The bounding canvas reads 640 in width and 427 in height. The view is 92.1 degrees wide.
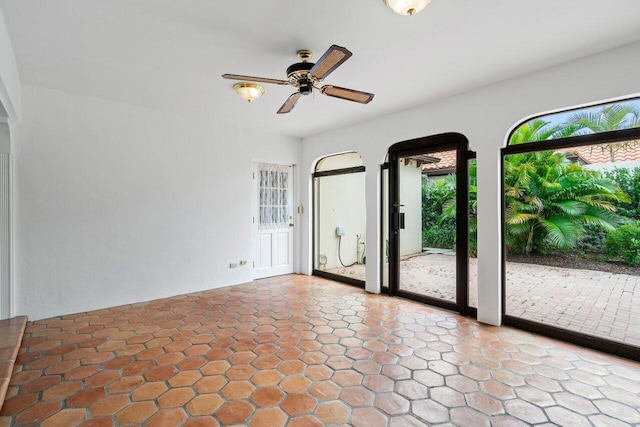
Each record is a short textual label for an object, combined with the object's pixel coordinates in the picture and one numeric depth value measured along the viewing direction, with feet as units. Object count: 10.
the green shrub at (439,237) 12.93
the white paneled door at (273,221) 18.17
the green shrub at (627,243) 10.28
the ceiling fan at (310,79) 7.64
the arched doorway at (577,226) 9.37
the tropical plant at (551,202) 11.35
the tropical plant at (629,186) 9.84
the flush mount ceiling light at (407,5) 6.35
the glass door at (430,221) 12.10
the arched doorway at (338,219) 18.94
